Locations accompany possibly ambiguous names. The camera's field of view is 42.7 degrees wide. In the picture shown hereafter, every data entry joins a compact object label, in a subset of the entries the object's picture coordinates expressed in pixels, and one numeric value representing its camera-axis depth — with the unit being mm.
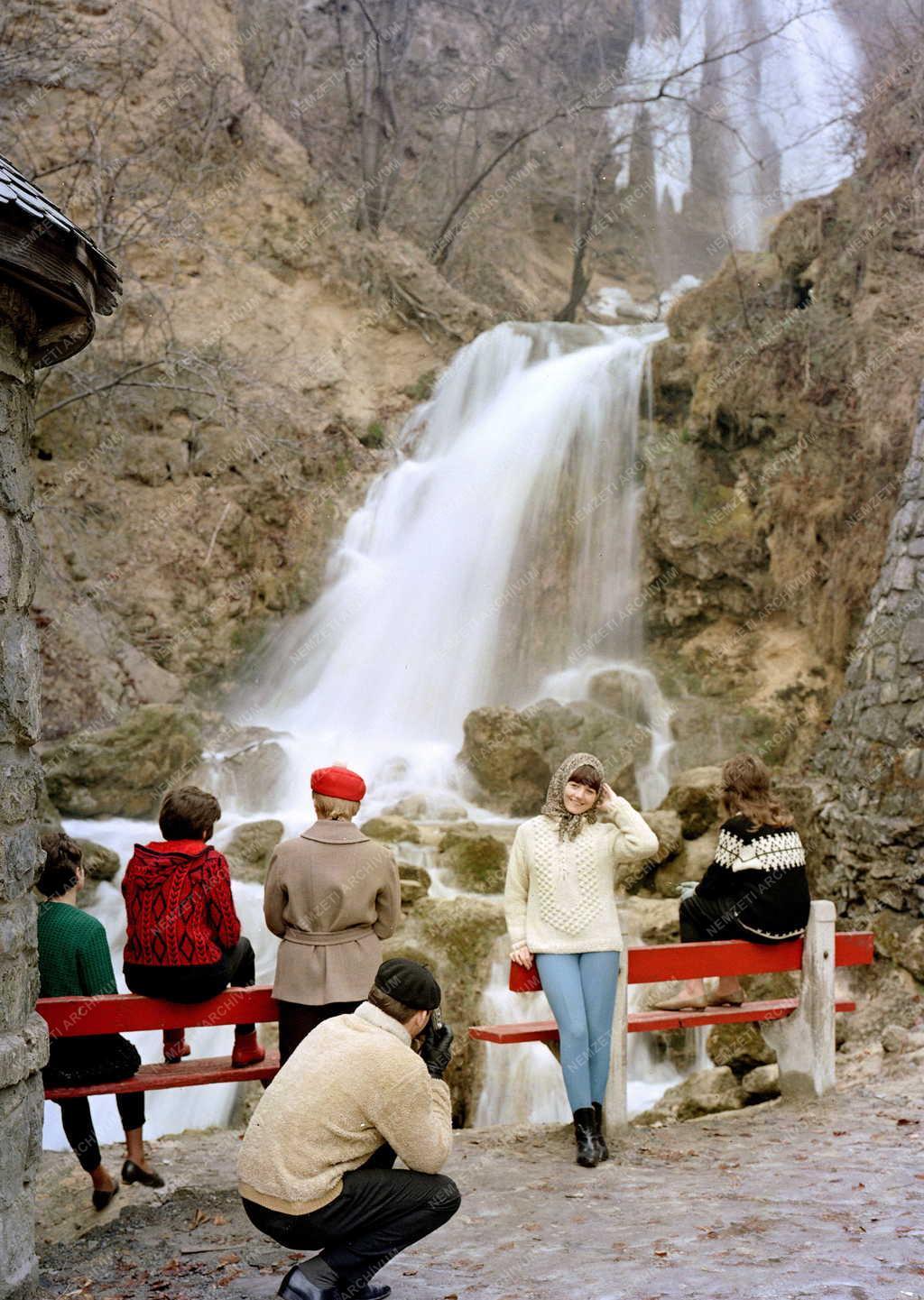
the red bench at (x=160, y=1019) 4285
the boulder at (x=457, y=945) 7852
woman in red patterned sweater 4453
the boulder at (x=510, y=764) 11680
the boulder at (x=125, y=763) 11008
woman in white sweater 4961
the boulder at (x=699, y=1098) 6598
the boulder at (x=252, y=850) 9852
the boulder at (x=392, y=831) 9930
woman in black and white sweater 5496
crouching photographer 3146
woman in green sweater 4461
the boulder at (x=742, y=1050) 7016
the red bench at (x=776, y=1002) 5227
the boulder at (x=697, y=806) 9922
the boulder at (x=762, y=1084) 6555
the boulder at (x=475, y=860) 9375
